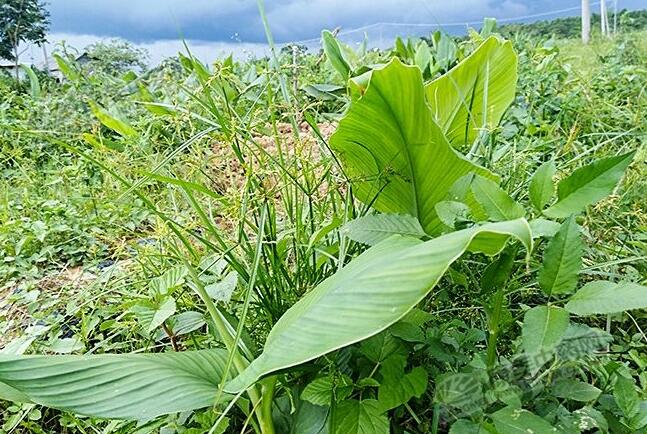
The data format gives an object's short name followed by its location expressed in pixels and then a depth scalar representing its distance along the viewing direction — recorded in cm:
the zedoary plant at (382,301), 38
